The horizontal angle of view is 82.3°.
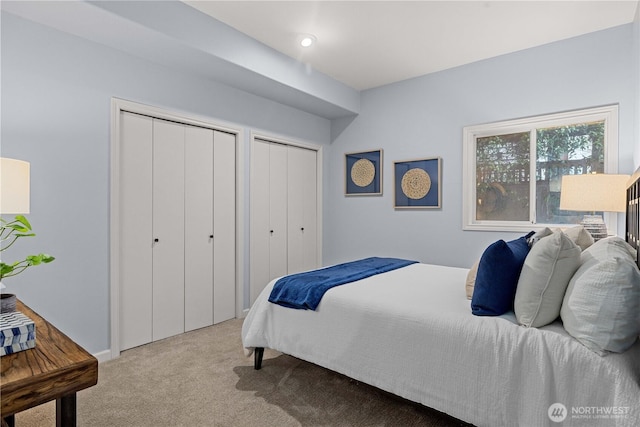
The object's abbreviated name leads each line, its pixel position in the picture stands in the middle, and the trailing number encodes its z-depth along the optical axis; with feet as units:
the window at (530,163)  10.40
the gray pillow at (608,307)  4.42
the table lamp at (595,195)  8.48
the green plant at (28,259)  4.18
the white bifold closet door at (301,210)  14.55
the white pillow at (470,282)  6.68
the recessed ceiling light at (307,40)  10.38
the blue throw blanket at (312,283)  7.31
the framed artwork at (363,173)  14.56
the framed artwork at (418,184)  13.08
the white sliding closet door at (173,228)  9.69
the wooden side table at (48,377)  3.22
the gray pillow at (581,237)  7.00
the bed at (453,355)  4.52
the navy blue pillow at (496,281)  5.64
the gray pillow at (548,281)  5.21
